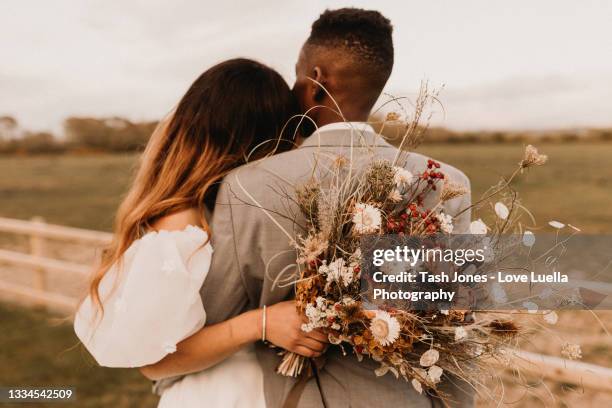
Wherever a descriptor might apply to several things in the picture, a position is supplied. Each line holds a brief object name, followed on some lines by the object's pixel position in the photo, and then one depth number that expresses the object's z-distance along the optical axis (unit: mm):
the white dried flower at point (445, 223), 1522
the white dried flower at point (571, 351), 1483
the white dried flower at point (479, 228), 1573
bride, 1734
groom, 1712
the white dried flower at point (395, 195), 1521
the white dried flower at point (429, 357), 1478
